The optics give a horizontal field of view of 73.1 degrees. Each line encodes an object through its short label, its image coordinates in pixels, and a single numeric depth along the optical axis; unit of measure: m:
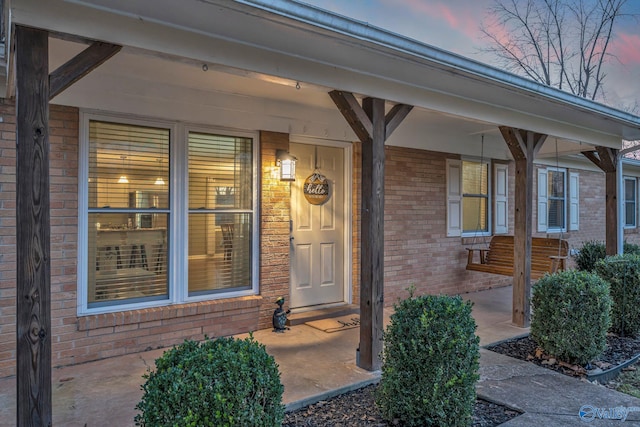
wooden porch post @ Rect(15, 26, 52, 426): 2.13
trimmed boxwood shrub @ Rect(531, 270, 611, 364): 3.80
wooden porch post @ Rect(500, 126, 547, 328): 4.87
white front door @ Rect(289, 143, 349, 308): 5.11
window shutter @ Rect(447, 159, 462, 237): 6.56
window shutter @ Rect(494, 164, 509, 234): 7.23
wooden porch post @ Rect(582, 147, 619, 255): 6.34
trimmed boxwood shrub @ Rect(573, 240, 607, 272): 7.42
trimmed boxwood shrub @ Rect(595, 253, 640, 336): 4.75
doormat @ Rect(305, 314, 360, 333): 4.76
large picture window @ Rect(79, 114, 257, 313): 3.80
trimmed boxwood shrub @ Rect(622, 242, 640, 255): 7.19
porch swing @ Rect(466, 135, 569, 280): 5.59
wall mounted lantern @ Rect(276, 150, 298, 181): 4.64
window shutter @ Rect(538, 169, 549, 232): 8.01
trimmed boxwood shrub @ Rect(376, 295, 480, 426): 2.59
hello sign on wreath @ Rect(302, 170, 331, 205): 5.12
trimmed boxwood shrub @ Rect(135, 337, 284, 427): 1.83
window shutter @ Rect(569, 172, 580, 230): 8.62
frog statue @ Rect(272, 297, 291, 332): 4.61
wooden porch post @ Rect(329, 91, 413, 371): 3.50
